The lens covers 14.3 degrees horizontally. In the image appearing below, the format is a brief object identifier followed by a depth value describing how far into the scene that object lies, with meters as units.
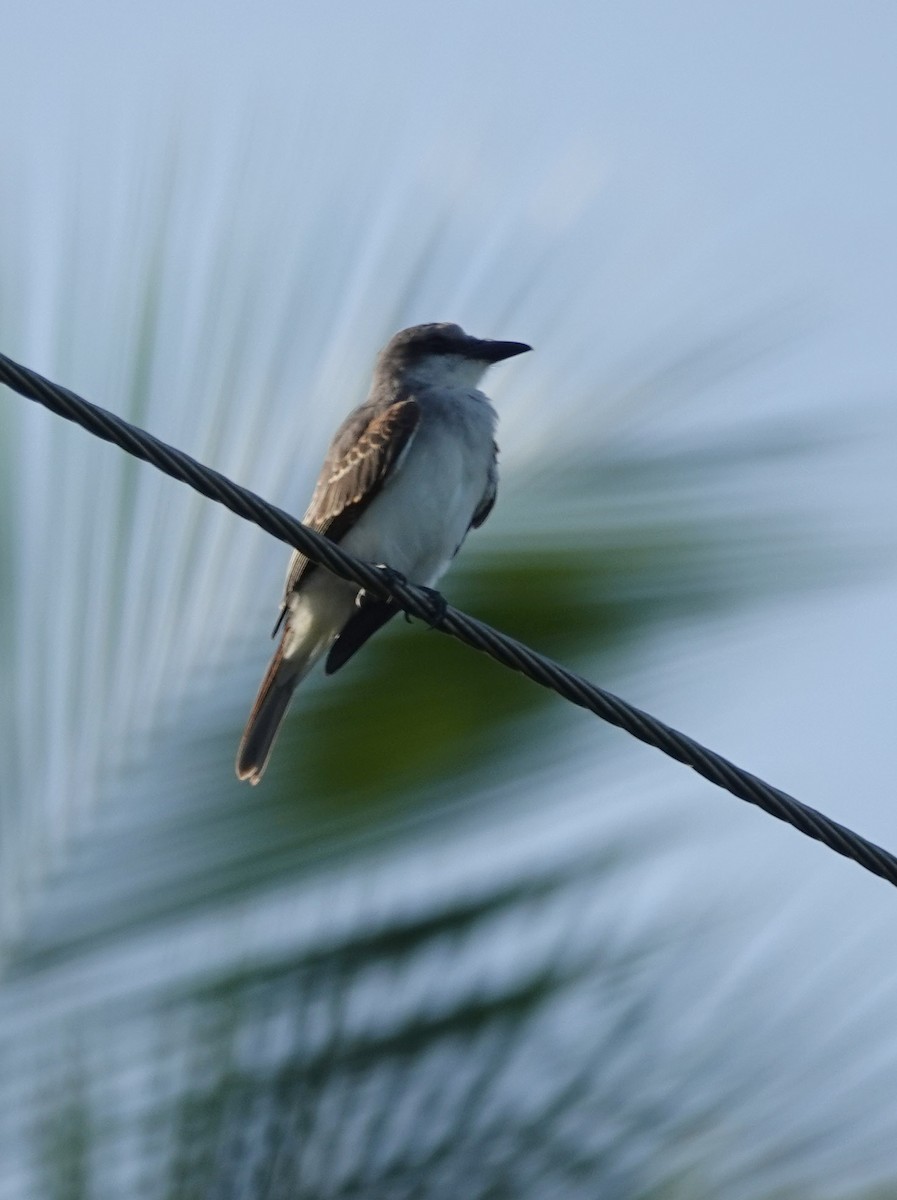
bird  11.66
